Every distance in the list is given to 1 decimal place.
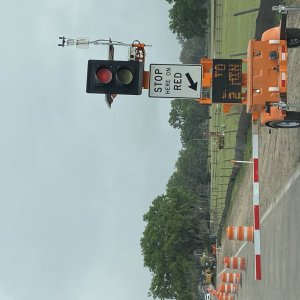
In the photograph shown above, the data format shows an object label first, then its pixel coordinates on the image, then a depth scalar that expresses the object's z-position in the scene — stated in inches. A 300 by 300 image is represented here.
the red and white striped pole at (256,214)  478.4
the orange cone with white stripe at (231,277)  1046.9
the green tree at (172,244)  2148.1
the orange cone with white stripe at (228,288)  1076.3
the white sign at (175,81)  419.8
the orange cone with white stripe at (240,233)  905.5
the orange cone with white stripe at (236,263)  987.3
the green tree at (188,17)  3159.5
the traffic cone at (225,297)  1126.7
